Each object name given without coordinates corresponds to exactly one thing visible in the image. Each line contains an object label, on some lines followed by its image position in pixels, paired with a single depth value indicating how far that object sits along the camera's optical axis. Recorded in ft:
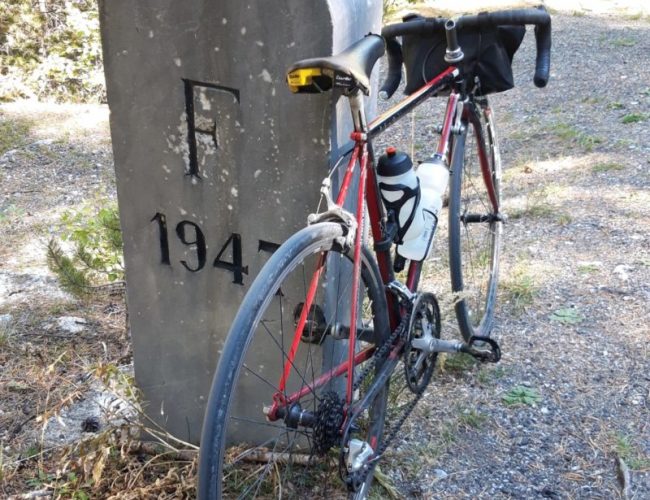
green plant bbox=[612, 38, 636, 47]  28.87
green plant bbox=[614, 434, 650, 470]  8.90
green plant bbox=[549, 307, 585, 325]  12.03
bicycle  6.31
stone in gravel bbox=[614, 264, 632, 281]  13.23
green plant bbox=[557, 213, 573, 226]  15.66
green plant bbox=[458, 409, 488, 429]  9.78
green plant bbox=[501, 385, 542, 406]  10.19
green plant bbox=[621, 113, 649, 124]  20.93
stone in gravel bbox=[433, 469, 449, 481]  8.88
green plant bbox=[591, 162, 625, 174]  18.04
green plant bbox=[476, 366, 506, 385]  10.65
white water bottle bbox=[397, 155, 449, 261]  8.38
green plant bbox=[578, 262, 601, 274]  13.58
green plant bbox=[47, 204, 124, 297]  11.47
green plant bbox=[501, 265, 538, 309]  12.67
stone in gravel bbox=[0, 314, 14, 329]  12.50
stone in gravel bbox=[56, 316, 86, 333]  12.46
